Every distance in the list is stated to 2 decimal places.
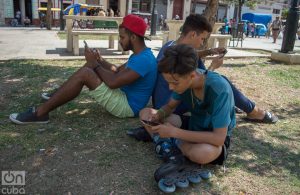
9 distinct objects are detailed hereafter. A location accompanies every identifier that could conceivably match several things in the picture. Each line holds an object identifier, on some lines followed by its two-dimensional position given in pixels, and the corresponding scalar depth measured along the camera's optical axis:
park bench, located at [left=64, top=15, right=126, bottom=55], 8.41
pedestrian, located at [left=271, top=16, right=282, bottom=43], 19.91
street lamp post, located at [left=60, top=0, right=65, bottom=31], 20.50
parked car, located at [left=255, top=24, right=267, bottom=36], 28.65
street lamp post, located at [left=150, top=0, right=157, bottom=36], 16.92
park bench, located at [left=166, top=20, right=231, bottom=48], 9.73
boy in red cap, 3.55
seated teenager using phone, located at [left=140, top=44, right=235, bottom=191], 2.35
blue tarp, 35.80
